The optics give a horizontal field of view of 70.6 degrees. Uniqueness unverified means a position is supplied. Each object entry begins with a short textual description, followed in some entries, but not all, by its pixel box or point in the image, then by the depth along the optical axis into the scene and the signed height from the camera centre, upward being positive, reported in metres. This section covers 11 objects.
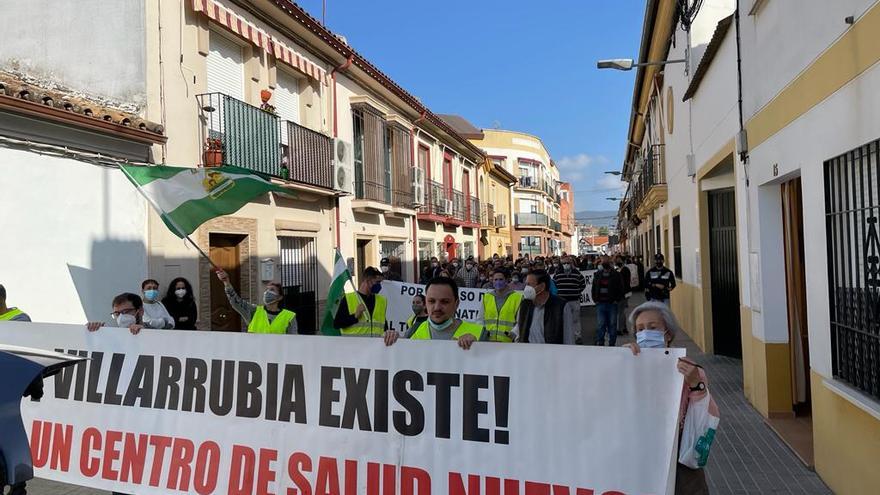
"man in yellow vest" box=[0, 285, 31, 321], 5.35 -0.34
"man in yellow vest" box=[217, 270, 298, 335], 5.58 -0.45
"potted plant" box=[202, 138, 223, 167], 9.36 +1.75
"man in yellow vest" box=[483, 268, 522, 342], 6.19 -0.60
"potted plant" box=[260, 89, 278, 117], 11.01 +2.98
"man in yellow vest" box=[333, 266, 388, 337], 6.43 -0.55
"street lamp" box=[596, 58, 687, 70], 11.06 +3.49
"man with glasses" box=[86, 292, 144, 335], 5.34 -0.33
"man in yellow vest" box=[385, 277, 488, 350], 4.08 -0.35
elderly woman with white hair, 2.80 -0.44
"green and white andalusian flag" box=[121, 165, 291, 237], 5.54 +0.70
